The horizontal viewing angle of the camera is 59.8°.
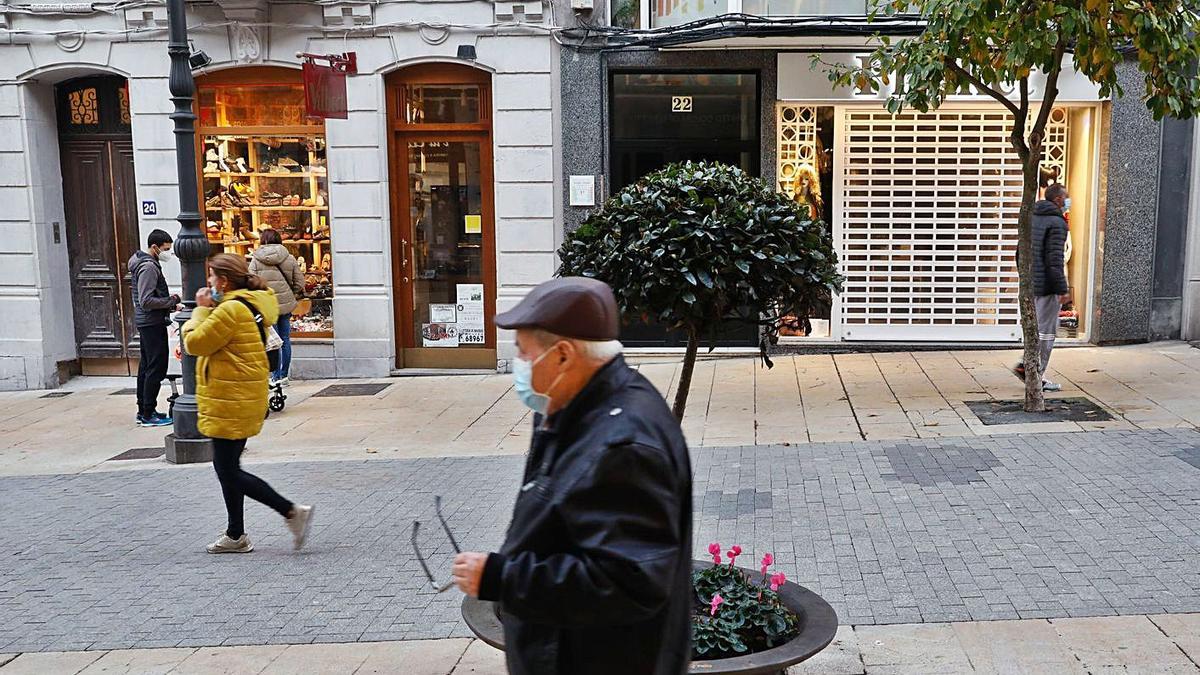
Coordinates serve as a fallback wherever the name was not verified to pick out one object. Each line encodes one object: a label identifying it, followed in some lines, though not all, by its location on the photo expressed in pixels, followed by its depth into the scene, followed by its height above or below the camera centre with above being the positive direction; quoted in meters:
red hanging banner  11.33 +1.44
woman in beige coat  11.07 -0.62
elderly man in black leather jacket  2.29 -0.67
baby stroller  10.63 -1.84
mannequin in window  12.49 +0.27
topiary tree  4.23 -0.17
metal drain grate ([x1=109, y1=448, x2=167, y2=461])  9.21 -2.08
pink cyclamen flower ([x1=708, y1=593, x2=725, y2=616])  3.94 -1.48
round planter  3.58 -1.55
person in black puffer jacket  9.77 -0.52
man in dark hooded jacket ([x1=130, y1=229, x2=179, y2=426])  10.27 -0.98
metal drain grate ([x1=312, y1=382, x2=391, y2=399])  11.56 -1.95
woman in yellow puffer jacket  6.20 -0.98
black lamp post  8.79 +0.01
